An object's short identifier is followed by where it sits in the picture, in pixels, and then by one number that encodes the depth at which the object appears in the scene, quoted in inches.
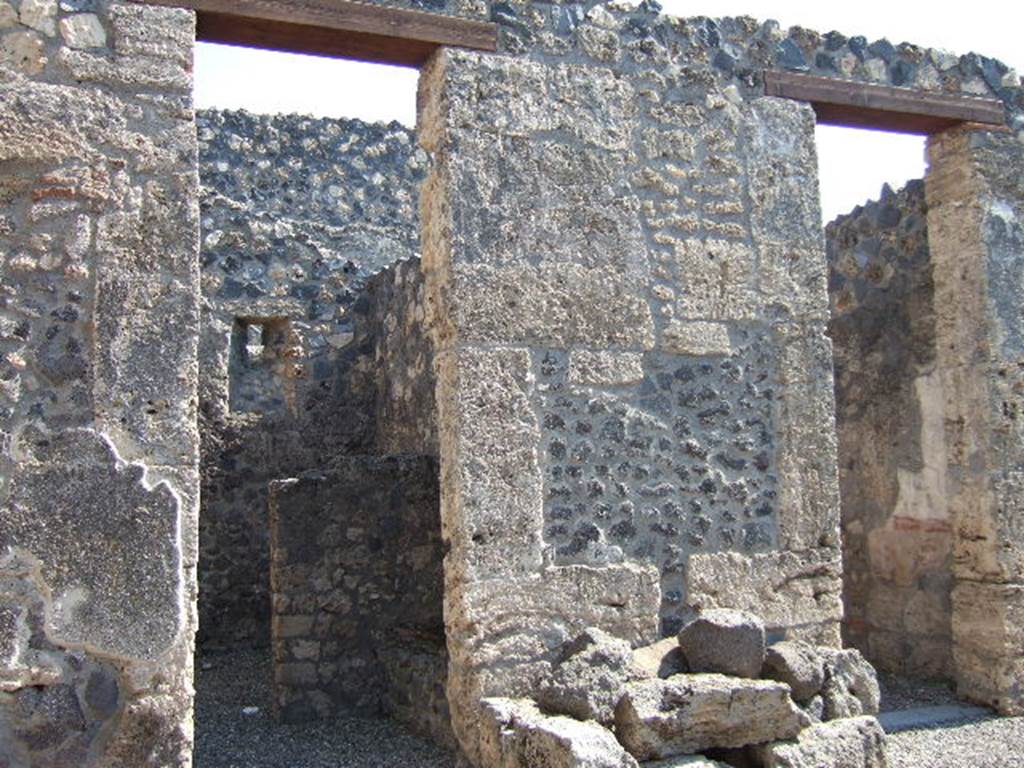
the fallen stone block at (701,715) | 161.8
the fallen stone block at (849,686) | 182.2
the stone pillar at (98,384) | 153.6
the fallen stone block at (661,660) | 179.9
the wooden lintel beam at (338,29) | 179.5
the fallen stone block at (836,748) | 166.7
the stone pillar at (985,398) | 239.8
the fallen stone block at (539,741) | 153.0
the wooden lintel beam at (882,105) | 222.2
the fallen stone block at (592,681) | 167.2
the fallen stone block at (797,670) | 178.5
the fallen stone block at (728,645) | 175.9
